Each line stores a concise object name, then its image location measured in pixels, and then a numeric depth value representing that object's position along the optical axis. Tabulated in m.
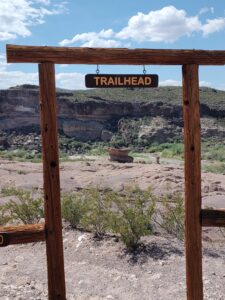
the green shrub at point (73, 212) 5.11
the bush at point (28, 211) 5.11
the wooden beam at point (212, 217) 2.85
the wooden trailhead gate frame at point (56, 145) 2.65
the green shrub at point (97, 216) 4.77
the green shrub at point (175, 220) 4.94
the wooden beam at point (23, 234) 2.72
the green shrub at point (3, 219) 5.07
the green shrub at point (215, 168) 18.05
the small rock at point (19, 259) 4.34
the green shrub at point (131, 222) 4.41
